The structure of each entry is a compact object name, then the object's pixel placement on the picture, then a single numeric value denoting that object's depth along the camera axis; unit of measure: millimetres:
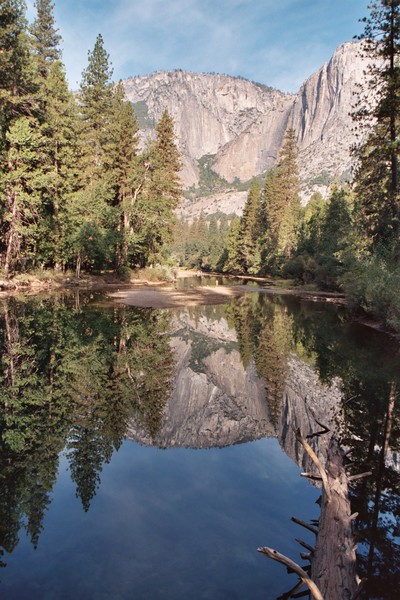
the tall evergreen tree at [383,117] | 16609
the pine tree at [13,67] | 21125
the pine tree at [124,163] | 37875
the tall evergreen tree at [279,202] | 59403
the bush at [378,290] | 15061
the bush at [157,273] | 39969
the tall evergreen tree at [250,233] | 66812
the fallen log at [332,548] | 2695
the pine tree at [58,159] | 28797
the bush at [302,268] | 41594
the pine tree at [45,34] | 37250
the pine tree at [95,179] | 30734
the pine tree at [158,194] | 39312
